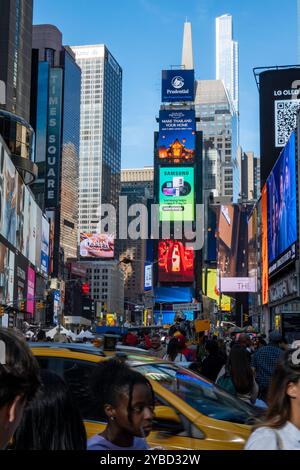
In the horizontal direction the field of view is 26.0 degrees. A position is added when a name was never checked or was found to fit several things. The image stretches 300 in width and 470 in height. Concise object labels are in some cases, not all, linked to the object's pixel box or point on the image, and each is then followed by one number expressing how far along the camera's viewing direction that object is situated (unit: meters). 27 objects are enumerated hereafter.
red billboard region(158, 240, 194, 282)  130.12
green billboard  129.62
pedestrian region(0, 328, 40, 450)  2.24
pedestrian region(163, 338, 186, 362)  12.77
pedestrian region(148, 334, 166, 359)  19.12
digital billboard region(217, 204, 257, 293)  84.56
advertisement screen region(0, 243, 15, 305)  65.94
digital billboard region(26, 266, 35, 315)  89.78
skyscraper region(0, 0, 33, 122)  108.12
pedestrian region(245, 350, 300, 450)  2.77
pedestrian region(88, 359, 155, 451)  3.46
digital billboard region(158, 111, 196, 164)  133.25
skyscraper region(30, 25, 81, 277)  147.38
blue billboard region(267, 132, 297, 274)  48.34
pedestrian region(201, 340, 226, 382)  10.55
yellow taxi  5.82
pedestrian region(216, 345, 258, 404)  7.94
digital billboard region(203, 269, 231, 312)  124.75
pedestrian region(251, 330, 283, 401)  9.48
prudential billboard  145.62
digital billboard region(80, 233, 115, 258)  186.62
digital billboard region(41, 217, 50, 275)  107.86
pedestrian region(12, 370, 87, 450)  2.75
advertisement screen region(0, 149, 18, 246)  66.34
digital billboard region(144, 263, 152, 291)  143.12
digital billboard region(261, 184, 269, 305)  68.36
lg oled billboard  65.75
